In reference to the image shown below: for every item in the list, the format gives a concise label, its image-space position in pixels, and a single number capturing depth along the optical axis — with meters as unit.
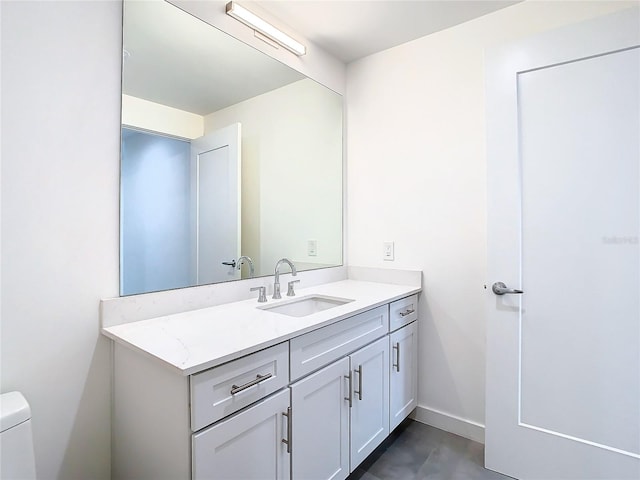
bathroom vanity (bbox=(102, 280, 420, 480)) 0.96
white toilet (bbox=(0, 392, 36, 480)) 0.92
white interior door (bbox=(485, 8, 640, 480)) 1.39
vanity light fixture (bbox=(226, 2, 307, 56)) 1.62
